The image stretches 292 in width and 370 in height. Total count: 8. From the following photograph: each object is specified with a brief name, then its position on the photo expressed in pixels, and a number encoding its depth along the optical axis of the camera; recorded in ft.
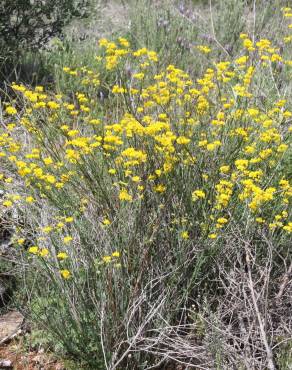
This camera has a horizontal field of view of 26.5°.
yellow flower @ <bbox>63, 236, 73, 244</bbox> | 7.97
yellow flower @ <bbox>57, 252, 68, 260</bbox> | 7.88
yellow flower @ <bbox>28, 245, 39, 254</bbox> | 7.78
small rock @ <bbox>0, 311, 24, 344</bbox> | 9.93
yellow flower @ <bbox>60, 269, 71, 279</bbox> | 7.88
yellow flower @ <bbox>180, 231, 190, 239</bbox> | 8.77
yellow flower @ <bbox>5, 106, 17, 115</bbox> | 9.94
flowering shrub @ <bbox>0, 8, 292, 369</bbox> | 8.70
